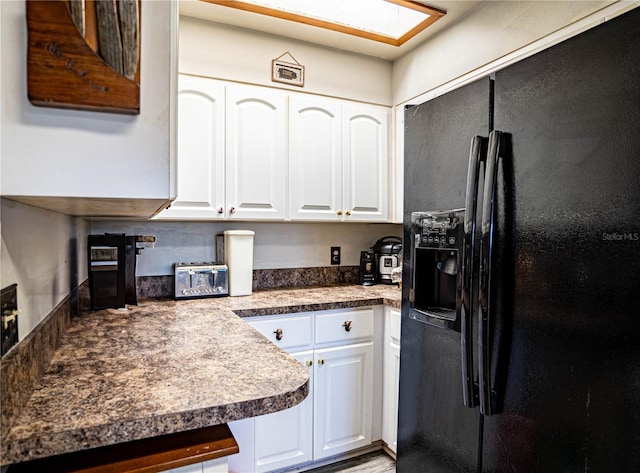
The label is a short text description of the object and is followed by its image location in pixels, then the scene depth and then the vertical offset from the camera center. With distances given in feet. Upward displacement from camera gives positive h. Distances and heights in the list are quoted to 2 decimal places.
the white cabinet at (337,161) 7.88 +1.47
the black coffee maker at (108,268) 5.69 -0.53
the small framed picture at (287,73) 7.86 +3.13
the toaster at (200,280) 7.16 -0.88
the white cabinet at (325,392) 6.55 -2.77
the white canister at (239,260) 7.54 -0.53
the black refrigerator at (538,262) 3.00 -0.24
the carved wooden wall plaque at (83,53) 2.17 +0.98
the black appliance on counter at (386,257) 8.78 -0.51
